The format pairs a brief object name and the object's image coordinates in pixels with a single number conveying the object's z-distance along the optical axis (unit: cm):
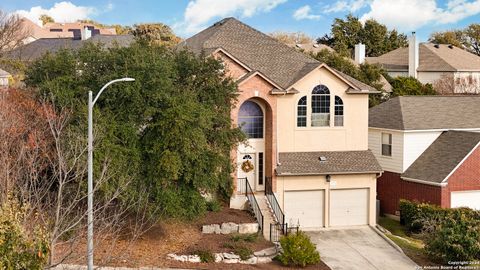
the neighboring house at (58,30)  8271
